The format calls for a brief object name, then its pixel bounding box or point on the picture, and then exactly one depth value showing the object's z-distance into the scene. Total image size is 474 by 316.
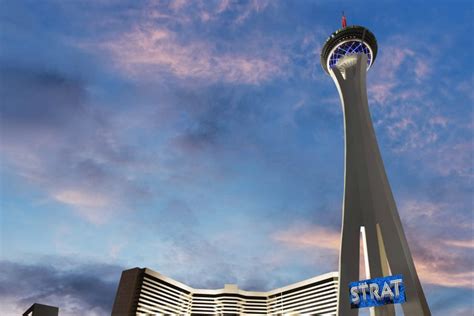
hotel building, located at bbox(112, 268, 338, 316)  124.88
